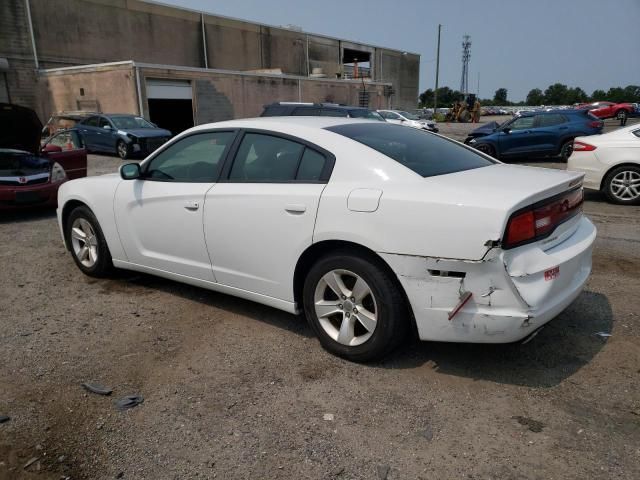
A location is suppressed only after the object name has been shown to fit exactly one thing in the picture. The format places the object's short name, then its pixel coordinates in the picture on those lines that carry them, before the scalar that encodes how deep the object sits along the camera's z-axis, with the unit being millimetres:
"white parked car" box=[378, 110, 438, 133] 25489
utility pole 53000
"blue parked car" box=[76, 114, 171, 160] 17250
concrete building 26031
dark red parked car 7816
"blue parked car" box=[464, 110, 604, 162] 14164
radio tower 89875
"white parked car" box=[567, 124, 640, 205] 8172
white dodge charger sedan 2795
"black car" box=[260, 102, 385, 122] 14734
